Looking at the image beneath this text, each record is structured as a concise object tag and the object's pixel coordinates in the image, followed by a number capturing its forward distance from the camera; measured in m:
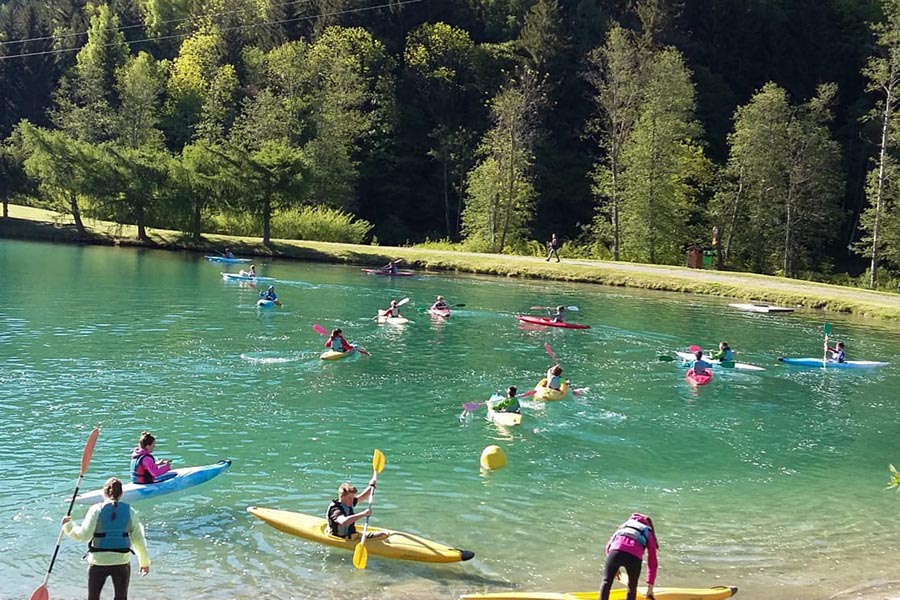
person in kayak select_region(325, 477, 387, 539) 13.19
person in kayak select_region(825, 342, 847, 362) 31.04
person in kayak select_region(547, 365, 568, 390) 23.80
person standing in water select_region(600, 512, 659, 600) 10.62
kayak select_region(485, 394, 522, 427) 21.33
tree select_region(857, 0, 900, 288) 53.53
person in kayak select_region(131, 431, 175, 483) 15.04
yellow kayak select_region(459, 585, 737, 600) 11.24
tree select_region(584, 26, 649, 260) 65.31
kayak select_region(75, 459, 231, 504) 14.76
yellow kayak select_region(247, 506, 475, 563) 12.81
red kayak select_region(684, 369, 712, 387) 27.47
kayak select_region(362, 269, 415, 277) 55.12
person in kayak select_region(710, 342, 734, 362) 29.91
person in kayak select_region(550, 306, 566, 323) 37.53
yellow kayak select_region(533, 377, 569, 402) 23.70
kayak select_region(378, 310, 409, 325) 36.37
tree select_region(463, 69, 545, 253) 69.25
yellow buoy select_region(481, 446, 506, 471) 17.36
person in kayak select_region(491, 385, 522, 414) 21.56
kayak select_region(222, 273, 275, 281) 47.84
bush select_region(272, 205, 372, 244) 72.62
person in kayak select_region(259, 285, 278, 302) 39.15
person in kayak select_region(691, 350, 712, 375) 27.86
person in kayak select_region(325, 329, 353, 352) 28.42
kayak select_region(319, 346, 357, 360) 28.23
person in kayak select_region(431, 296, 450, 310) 39.12
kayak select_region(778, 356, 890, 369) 30.92
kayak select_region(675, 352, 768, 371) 29.88
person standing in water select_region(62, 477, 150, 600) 9.71
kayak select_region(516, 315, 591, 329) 37.03
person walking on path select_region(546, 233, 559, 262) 61.85
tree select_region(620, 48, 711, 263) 63.25
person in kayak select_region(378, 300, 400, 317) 36.97
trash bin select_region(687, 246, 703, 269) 60.92
